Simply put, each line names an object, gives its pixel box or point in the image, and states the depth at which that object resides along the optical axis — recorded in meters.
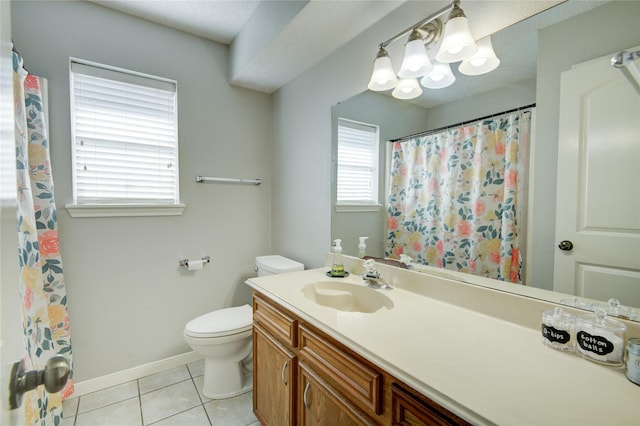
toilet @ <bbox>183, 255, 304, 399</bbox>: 1.74
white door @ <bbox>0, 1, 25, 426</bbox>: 0.42
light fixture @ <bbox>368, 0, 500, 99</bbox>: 1.15
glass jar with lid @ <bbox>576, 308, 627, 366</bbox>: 0.75
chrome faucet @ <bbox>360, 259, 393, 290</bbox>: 1.42
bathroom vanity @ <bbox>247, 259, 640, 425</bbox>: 0.63
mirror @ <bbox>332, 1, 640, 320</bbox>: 0.88
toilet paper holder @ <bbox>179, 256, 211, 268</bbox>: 2.19
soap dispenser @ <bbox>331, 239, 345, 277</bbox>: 1.63
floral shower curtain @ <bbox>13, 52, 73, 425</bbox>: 1.30
